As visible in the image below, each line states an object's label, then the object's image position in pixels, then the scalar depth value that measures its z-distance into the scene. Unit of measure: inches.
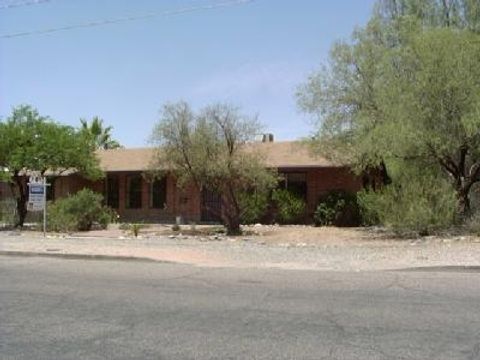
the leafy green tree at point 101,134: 2332.7
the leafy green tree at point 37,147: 1119.6
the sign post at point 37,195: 1006.4
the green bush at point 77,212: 1123.3
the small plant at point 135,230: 1037.2
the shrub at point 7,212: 1315.2
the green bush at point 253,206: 1102.2
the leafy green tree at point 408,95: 855.1
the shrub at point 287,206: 1233.4
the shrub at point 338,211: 1179.3
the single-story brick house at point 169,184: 1269.7
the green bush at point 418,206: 872.9
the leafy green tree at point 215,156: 1014.4
